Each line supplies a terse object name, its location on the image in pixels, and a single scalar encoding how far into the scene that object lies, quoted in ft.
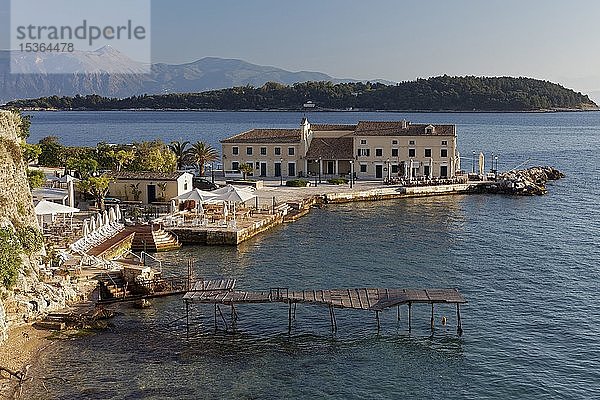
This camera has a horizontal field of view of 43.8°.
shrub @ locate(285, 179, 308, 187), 245.86
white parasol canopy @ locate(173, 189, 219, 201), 181.37
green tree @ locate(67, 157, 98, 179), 196.02
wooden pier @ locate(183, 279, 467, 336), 106.11
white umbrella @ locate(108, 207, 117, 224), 163.22
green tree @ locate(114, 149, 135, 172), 234.38
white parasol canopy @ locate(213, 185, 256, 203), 182.09
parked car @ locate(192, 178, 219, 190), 224.06
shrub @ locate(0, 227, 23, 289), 101.30
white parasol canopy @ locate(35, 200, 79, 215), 146.72
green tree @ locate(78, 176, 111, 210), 174.60
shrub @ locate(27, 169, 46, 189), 159.84
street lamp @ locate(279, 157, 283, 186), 268.41
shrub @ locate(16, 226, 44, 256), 113.70
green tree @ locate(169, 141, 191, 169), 279.49
